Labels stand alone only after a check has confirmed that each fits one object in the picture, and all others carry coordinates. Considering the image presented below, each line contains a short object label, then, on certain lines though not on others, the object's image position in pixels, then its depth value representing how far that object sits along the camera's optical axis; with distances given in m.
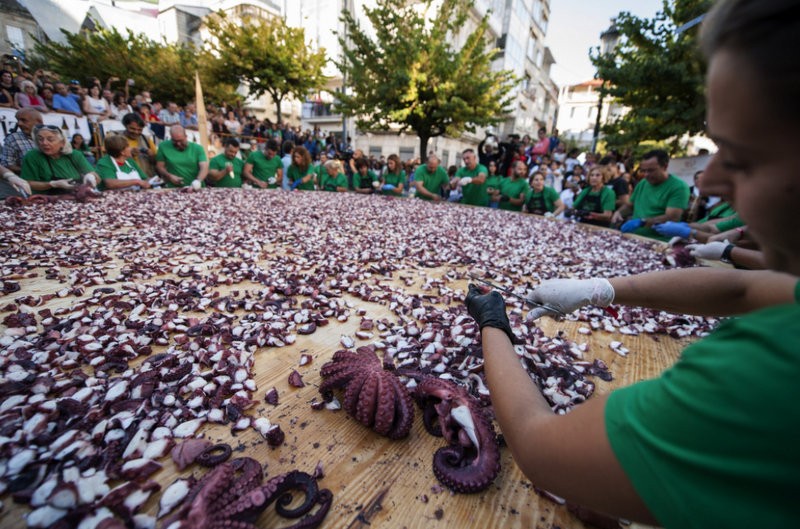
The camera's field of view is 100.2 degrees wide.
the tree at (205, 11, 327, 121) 21.88
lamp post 10.59
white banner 7.68
